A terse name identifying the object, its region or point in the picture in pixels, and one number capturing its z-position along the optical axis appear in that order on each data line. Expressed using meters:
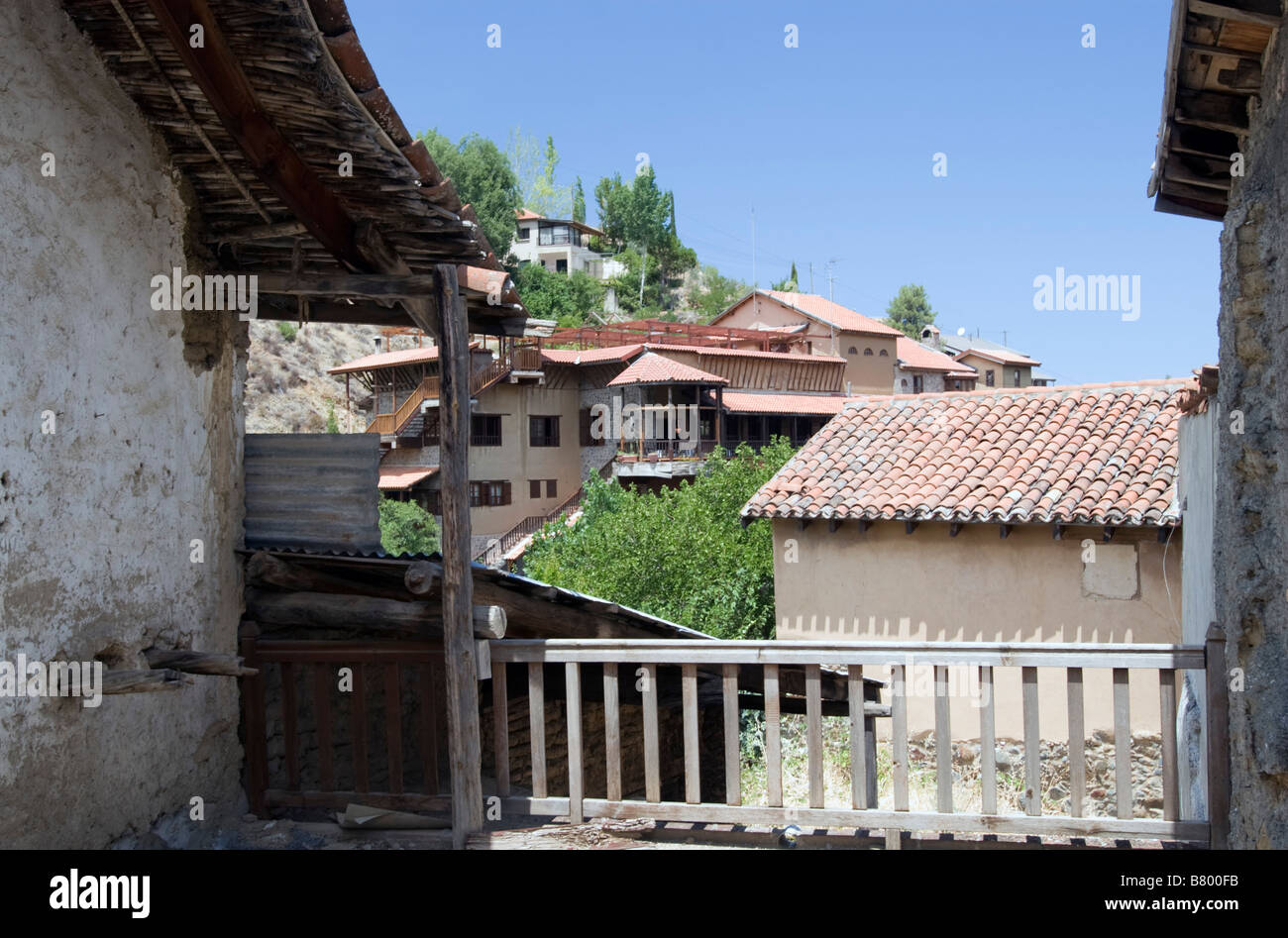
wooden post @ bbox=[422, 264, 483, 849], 5.37
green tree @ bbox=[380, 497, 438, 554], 29.19
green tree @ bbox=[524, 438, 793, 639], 21.12
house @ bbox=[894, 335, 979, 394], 44.93
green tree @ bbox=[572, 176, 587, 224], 66.62
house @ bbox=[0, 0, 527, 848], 4.45
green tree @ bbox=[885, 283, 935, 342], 70.88
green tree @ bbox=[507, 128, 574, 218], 63.56
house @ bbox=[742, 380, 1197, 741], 12.14
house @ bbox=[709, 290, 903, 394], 41.38
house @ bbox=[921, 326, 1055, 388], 55.38
